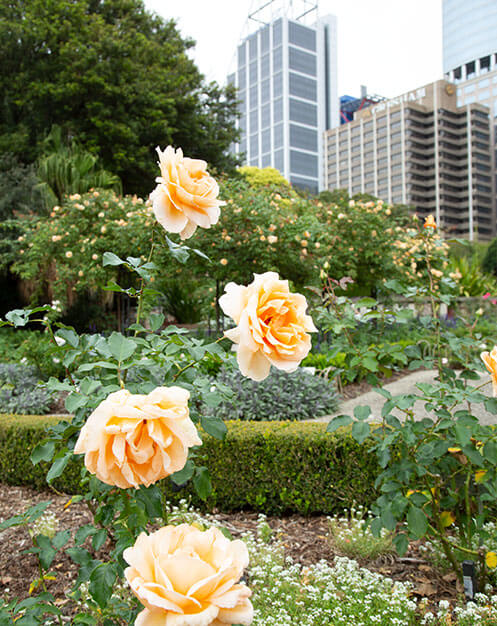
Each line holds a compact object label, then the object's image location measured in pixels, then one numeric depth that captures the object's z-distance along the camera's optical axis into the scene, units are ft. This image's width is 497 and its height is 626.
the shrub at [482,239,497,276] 82.02
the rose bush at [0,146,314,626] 1.74
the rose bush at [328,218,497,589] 5.35
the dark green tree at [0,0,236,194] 38.37
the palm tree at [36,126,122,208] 32.35
